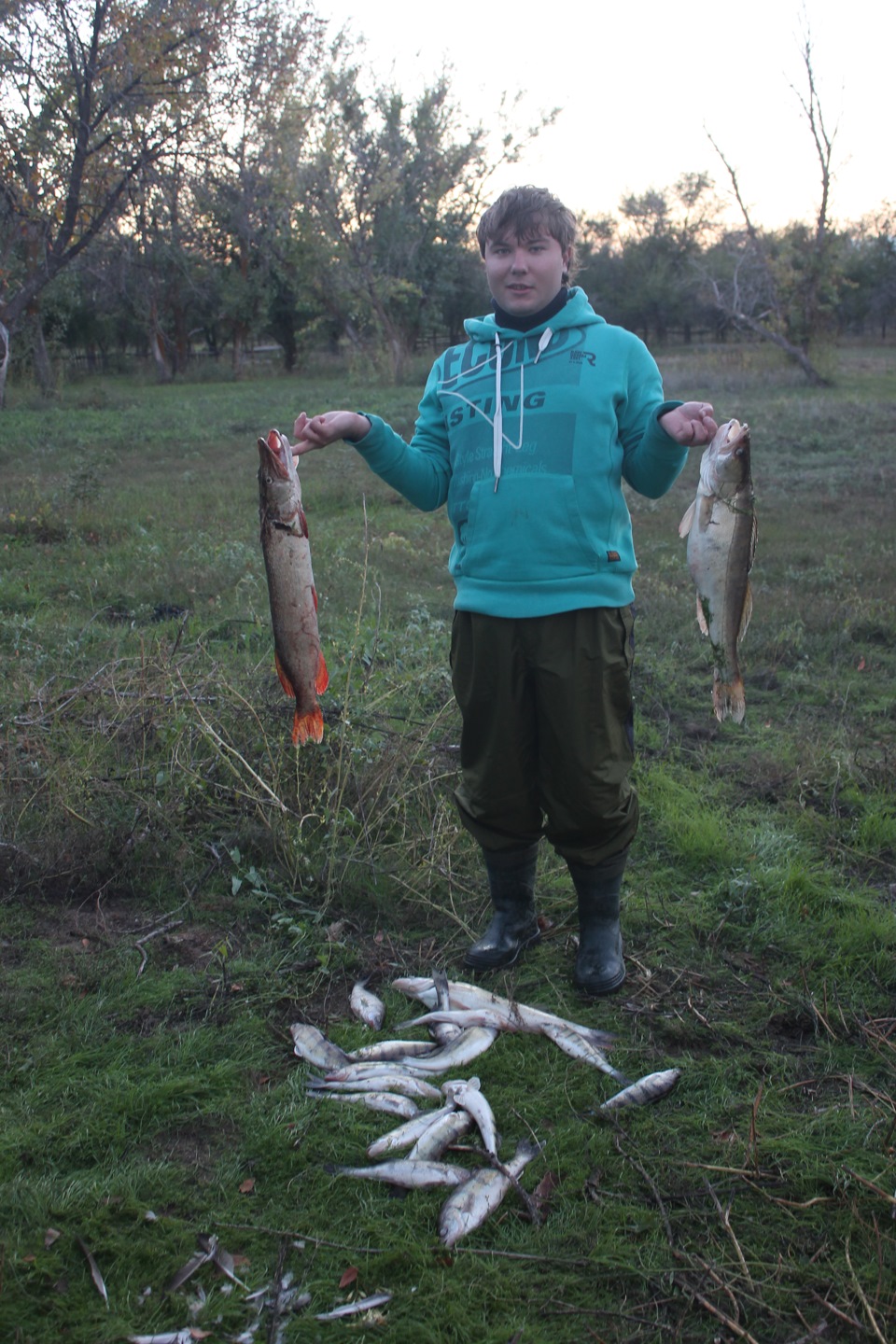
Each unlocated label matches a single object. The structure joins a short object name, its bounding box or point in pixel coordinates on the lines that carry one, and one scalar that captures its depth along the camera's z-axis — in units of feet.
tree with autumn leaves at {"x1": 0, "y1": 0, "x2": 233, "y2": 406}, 38.86
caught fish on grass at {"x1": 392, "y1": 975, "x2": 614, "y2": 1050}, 10.85
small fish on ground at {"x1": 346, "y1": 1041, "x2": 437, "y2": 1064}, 10.53
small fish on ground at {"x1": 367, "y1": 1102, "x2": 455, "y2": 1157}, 9.18
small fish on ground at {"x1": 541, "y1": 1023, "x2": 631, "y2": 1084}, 10.27
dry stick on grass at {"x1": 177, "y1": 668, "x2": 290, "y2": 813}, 13.56
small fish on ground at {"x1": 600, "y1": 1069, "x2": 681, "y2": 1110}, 9.72
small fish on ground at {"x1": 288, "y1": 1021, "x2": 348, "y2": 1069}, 10.44
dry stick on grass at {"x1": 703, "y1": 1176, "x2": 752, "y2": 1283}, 7.91
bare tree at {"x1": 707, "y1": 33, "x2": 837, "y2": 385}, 96.17
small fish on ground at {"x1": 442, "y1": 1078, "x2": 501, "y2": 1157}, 9.21
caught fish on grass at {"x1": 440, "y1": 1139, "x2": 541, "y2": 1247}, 8.34
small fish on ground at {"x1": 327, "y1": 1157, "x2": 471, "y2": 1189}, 8.82
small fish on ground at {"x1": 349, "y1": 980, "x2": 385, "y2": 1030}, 11.12
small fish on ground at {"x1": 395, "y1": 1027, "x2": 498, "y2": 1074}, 10.38
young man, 10.24
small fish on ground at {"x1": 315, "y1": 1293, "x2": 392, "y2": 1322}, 7.55
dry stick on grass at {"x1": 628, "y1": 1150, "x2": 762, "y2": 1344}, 7.22
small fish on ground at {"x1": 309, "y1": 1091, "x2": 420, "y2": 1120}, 9.77
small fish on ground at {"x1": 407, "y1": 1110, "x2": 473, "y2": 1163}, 9.09
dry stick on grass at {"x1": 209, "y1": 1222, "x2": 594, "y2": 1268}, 8.02
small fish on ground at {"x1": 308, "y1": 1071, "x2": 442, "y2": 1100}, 9.97
